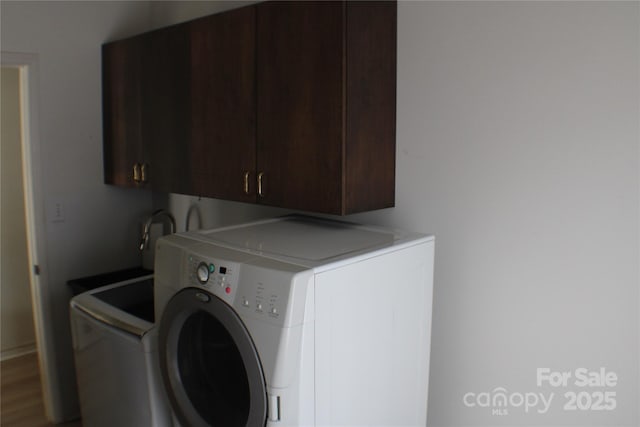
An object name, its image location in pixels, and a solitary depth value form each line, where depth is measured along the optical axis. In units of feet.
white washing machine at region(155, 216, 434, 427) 4.71
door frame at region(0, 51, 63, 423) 8.96
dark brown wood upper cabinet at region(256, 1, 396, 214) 5.79
